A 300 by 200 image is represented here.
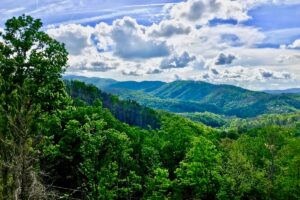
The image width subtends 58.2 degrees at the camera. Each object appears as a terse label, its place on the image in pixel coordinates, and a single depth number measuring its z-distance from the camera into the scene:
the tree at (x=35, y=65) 24.13
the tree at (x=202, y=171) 42.13
